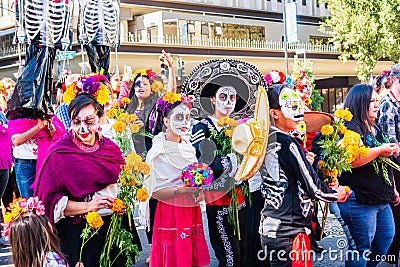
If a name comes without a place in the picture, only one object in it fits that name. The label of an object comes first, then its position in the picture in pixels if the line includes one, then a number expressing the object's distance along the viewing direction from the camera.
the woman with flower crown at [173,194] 5.05
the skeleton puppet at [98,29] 6.07
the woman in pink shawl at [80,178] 4.46
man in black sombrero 5.06
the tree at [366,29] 25.44
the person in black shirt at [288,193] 4.11
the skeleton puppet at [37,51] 5.25
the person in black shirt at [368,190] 5.11
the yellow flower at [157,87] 5.67
